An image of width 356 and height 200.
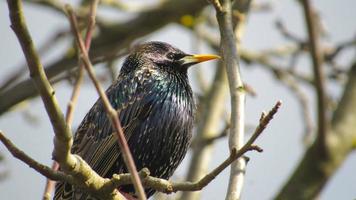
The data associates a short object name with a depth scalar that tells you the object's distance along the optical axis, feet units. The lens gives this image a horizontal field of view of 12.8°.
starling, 37.24
